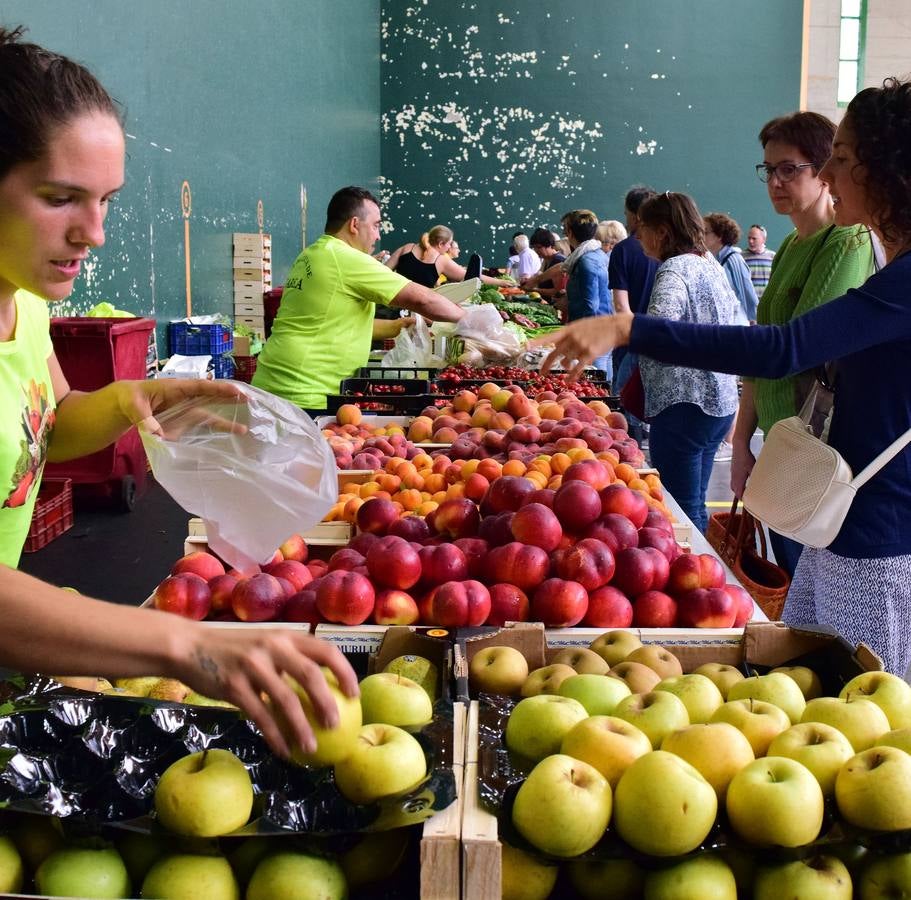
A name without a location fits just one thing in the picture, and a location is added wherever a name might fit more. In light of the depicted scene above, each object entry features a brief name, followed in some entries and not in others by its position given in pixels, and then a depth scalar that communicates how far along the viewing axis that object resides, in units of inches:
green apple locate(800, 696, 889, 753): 54.0
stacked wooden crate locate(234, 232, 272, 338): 343.0
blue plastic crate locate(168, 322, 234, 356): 273.9
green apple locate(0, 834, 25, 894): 44.3
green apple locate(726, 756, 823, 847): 45.3
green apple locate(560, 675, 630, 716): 59.5
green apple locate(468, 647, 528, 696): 67.7
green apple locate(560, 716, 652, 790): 49.4
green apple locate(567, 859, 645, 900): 47.8
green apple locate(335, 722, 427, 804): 46.6
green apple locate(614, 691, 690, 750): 54.2
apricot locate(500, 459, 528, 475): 114.1
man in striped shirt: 427.5
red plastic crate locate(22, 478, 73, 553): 177.2
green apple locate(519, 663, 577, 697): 63.7
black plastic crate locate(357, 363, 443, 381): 200.5
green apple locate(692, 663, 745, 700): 66.7
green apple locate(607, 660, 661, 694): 64.9
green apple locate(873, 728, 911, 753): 51.3
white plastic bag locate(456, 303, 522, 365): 209.5
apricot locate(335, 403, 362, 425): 161.3
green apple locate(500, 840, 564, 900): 47.4
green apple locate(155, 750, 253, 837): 43.4
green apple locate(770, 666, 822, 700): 67.2
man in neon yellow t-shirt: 172.9
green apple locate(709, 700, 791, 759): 53.8
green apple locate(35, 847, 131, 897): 43.2
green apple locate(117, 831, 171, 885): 46.1
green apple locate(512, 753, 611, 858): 44.9
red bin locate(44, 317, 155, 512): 190.7
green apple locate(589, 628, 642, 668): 74.1
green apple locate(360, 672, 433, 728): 56.2
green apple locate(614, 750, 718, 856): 44.7
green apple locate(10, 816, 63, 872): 46.3
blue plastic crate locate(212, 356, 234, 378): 280.7
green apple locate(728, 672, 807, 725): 59.4
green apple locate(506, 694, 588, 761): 54.2
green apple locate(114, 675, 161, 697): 66.7
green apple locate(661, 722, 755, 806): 49.1
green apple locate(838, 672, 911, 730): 56.7
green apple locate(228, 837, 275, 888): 46.0
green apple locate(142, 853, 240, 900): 43.5
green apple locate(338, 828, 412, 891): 47.1
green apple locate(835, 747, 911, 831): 46.1
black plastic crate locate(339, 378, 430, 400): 183.3
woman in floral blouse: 162.9
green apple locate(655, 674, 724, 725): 59.2
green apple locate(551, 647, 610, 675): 69.4
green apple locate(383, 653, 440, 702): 67.7
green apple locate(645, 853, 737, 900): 45.0
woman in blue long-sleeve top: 82.7
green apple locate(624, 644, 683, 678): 69.1
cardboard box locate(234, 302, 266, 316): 351.6
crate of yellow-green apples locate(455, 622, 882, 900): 65.7
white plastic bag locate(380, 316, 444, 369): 220.4
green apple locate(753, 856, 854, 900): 45.3
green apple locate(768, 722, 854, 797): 49.4
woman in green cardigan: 112.3
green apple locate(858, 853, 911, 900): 46.4
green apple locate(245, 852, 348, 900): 43.8
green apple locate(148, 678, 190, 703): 66.6
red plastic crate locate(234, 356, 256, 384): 325.7
